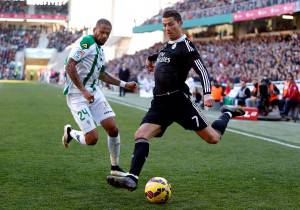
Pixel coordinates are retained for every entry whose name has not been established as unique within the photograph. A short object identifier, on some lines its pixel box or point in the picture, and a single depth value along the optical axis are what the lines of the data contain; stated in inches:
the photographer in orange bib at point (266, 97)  844.6
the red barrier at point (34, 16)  3548.2
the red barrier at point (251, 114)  794.8
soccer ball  251.9
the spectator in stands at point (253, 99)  869.5
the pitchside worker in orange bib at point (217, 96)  996.6
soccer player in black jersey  274.8
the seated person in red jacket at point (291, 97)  815.1
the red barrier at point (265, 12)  1355.8
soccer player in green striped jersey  299.7
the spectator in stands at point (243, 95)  897.5
